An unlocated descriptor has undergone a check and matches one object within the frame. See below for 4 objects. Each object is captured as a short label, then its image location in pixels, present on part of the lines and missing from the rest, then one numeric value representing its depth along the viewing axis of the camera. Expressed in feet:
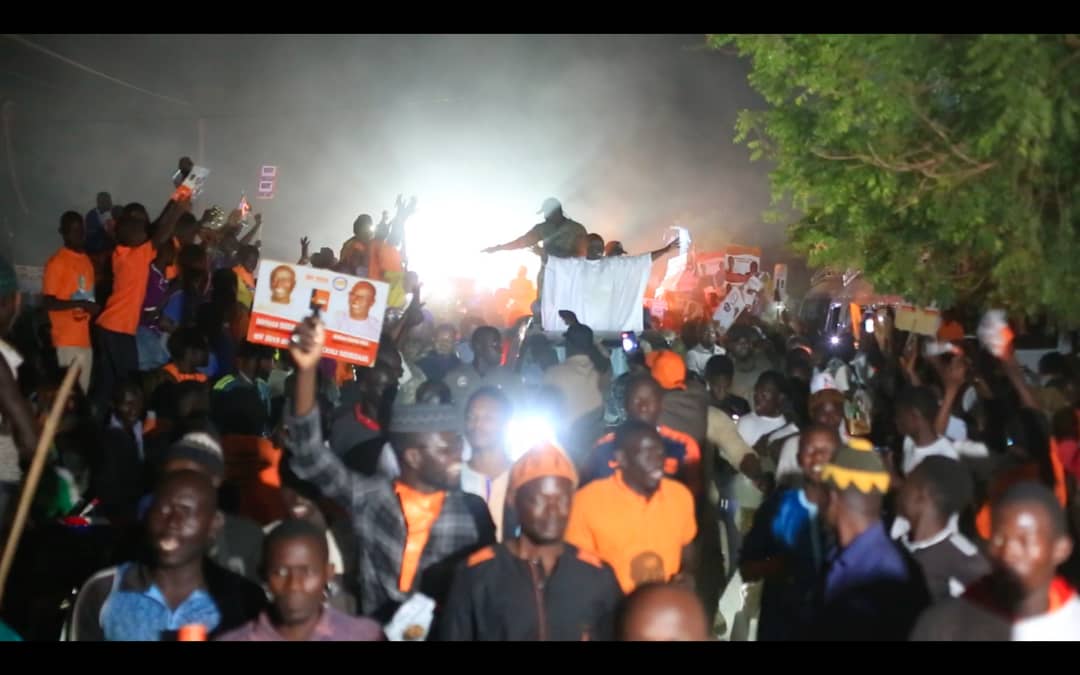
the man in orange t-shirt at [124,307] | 28.55
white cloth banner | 36.60
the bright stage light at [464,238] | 73.36
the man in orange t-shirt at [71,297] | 28.17
